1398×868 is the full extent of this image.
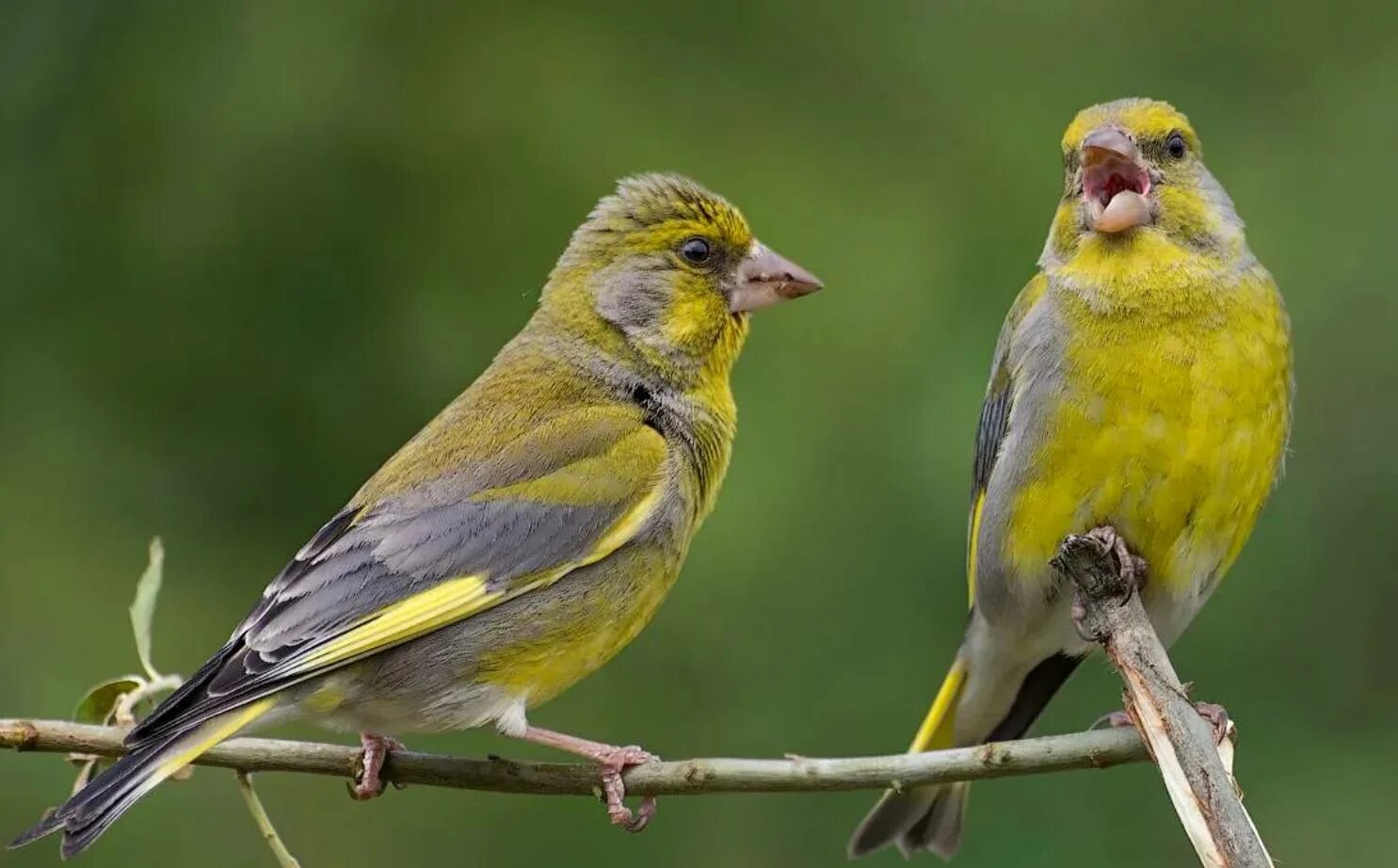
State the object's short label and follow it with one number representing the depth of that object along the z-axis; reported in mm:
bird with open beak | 8172
